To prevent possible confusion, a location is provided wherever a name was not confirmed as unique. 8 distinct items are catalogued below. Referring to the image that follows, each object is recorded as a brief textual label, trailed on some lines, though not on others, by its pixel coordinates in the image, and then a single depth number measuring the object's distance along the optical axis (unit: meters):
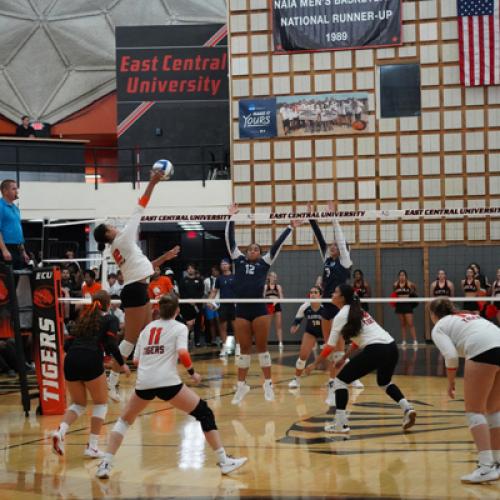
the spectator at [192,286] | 20.66
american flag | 21.38
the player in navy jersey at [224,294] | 19.66
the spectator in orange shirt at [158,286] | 17.03
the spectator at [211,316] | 21.36
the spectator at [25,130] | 24.73
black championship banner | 21.92
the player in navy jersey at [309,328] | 13.07
